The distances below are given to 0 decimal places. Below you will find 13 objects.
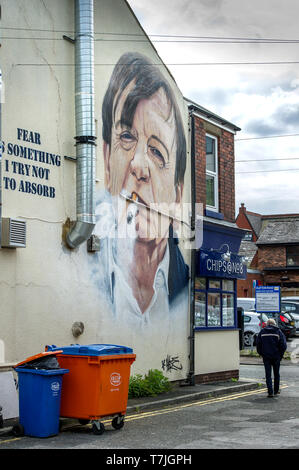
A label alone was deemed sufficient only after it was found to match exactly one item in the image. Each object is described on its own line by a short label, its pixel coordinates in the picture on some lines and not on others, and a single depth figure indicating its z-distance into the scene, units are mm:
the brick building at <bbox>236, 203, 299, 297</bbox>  51031
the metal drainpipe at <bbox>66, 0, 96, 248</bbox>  11992
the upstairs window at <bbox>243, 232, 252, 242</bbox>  60109
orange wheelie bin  9578
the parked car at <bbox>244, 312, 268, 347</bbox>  29094
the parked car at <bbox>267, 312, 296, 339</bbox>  32031
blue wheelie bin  9219
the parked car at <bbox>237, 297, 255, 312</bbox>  34188
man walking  14688
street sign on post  23719
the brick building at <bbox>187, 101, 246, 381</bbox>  16422
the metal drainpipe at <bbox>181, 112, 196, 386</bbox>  15633
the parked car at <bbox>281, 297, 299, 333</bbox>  39006
